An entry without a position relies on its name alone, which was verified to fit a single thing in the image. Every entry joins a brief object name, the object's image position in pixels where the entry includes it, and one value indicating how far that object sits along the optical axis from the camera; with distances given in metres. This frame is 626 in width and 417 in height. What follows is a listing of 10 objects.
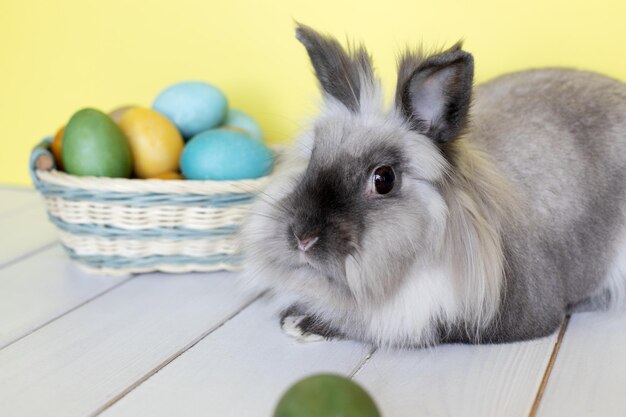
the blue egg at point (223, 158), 0.51
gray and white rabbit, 0.38
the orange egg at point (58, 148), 0.54
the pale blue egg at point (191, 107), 0.55
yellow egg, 0.52
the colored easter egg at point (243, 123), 0.57
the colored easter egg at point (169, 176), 0.52
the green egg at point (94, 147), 0.50
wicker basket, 0.49
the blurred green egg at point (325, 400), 0.28
